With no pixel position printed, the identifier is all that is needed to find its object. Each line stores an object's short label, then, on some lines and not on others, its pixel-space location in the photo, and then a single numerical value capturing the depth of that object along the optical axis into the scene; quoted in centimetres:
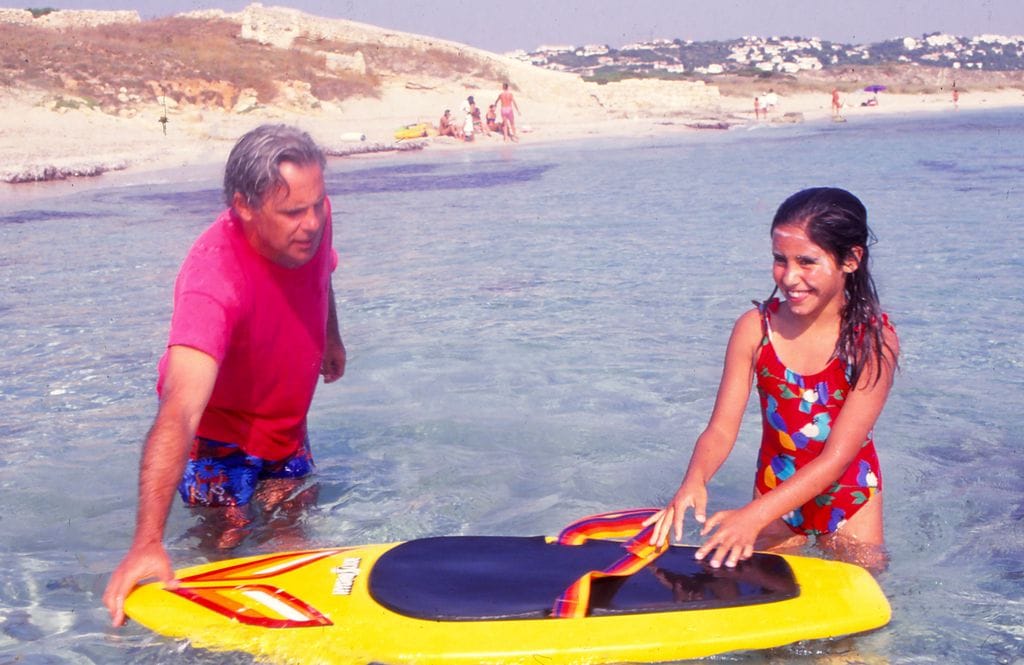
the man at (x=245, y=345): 282
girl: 306
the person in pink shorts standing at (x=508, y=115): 2809
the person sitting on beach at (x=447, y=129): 2786
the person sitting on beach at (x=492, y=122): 2955
